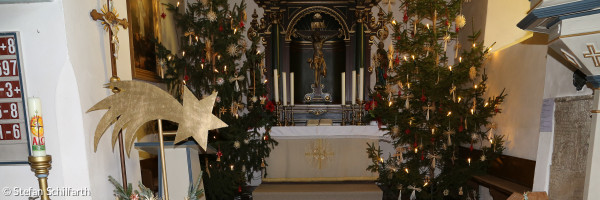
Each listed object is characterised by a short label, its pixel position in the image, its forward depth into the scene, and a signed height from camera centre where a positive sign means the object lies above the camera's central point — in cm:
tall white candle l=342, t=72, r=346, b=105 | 575 -34
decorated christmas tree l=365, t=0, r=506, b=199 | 486 -63
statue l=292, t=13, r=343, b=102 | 661 +43
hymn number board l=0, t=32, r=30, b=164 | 189 -17
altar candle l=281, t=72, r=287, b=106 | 564 -33
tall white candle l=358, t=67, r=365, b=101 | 570 -23
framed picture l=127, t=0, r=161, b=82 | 421 +50
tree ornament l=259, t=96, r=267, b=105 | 541 -44
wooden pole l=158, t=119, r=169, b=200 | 177 -45
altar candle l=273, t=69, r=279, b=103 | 589 -22
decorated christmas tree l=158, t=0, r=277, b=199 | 508 -18
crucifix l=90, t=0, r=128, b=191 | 211 +30
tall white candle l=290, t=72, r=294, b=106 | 575 -30
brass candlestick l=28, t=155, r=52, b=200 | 155 -44
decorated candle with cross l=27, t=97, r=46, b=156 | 151 -24
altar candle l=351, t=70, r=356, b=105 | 563 -27
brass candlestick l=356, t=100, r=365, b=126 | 581 -73
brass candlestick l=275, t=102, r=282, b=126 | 610 -67
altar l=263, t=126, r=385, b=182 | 541 -136
